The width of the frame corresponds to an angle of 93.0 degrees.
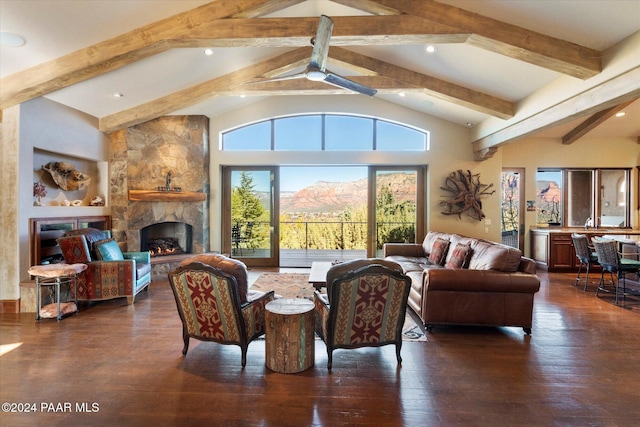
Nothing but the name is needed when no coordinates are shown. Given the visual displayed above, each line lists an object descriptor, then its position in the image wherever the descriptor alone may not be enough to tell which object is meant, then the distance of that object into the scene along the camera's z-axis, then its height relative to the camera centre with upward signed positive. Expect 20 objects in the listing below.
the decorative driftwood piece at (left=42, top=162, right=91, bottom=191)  4.96 +0.58
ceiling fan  2.81 +1.50
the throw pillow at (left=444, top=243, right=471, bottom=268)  4.24 -0.65
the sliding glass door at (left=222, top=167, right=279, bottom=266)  7.25 -0.12
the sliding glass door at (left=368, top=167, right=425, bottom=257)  7.16 +0.05
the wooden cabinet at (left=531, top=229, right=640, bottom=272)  6.65 -0.89
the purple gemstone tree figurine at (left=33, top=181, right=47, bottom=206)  4.54 +0.27
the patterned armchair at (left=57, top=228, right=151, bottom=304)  4.31 -0.86
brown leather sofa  3.47 -0.96
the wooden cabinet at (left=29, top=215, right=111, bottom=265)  4.34 -0.38
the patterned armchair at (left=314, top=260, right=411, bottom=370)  2.57 -0.87
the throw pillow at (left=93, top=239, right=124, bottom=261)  4.50 -0.63
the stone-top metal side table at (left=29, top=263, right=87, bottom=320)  3.81 -0.83
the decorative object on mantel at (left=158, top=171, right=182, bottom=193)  6.33 +0.47
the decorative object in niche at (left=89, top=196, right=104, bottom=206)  5.82 +0.17
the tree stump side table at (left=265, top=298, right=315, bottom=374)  2.62 -1.12
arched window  6.99 +1.75
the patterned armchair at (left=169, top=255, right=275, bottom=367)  2.63 -0.84
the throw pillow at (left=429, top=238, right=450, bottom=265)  5.10 -0.70
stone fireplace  6.11 +0.65
